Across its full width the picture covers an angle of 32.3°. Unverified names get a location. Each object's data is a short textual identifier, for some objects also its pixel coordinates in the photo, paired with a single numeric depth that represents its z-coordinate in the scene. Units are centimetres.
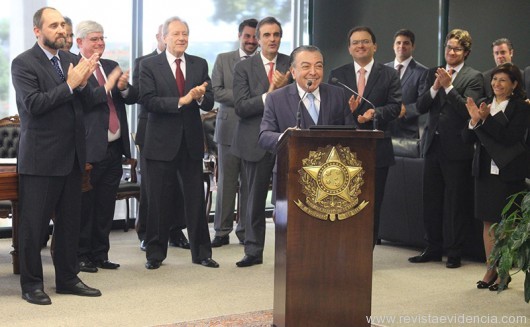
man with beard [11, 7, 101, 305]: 523
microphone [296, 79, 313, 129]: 496
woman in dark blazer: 592
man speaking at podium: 526
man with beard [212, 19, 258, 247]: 748
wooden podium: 435
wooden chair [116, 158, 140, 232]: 789
